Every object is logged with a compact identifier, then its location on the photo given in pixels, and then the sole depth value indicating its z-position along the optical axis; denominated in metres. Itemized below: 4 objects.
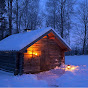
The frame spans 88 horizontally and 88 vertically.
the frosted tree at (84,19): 29.38
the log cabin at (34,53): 11.87
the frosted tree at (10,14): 23.62
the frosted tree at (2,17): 23.82
